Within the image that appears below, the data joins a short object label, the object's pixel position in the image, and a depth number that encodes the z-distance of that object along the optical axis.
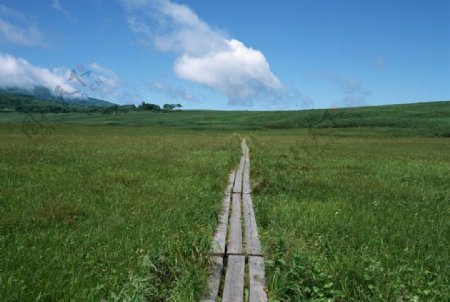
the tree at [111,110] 170.25
